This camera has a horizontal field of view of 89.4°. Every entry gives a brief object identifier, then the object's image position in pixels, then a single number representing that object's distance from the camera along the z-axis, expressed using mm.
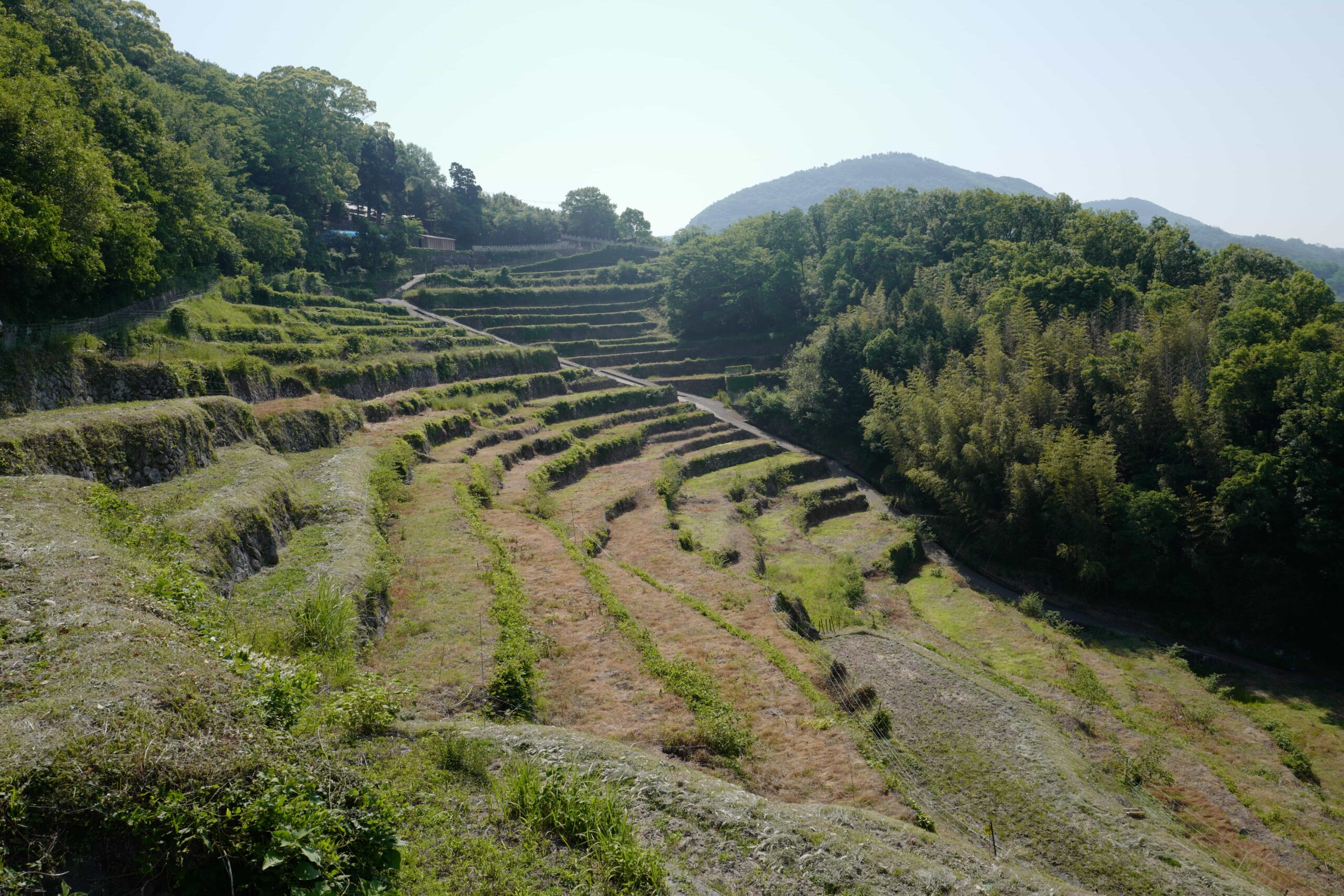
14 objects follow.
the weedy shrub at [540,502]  22328
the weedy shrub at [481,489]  21297
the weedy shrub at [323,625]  9961
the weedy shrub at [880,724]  13690
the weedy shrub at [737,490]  31281
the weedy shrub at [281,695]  7121
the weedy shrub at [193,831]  5152
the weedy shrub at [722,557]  22906
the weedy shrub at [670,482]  28859
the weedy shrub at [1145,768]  14625
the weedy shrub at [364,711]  7859
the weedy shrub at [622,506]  25250
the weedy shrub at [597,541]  20812
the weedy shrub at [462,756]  7898
